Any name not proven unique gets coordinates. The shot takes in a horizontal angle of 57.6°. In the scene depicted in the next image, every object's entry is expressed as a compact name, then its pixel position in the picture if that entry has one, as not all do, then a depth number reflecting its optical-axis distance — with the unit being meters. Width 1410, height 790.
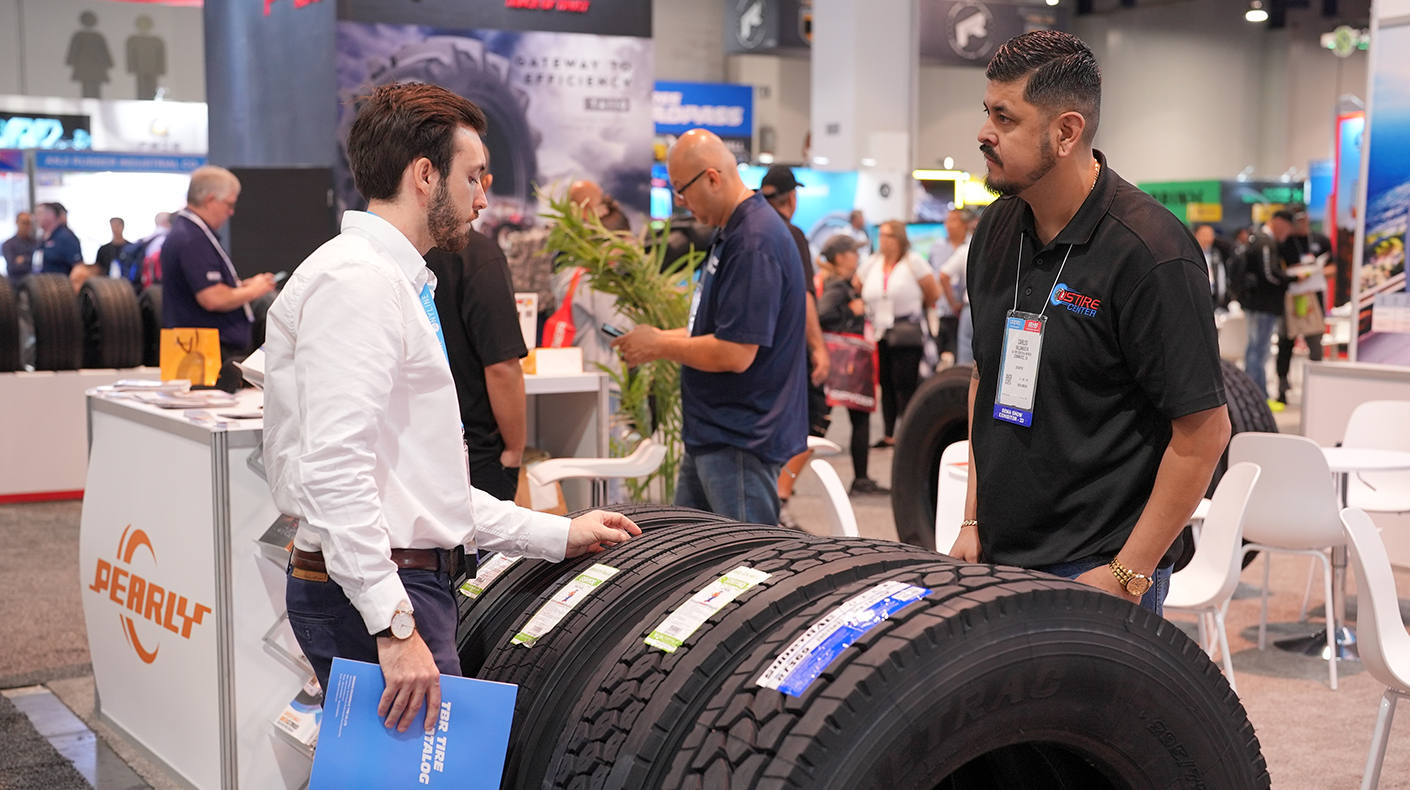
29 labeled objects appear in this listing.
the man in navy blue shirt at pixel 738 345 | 3.58
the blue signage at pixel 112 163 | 14.94
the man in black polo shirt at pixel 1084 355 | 1.84
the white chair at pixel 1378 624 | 2.82
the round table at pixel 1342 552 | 4.56
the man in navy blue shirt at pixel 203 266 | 5.62
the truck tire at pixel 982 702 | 1.37
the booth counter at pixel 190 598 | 2.96
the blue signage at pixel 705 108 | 19.75
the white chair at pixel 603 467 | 4.09
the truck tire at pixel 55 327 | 7.45
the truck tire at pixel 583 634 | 1.73
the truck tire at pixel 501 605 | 1.96
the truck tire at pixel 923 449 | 5.21
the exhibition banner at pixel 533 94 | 7.73
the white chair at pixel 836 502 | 3.70
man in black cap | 5.50
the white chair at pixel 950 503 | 4.08
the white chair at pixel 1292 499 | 4.35
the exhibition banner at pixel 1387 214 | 5.92
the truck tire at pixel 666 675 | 1.50
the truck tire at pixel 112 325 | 7.70
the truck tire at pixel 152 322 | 8.12
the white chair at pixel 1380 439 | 5.15
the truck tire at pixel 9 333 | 7.34
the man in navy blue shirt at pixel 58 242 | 13.03
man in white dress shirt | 1.64
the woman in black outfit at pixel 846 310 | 7.66
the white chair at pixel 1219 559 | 3.80
